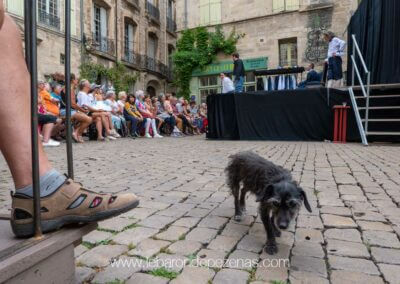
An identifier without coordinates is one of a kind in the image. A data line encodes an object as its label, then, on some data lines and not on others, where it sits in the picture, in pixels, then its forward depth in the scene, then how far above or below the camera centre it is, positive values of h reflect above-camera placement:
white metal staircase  9.25 +0.45
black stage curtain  10.30 +2.76
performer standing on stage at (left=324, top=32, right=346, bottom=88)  12.12 +2.35
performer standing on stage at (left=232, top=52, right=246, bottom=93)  14.95 +2.31
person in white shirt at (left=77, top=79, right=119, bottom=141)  10.55 +0.58
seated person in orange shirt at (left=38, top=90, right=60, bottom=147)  8.29 +0.05
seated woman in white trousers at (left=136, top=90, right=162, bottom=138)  13.55 +0.42
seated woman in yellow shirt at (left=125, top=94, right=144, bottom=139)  13.00 +0.48
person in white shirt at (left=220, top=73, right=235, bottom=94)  14.59 +1.71
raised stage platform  10.60 +0.37
